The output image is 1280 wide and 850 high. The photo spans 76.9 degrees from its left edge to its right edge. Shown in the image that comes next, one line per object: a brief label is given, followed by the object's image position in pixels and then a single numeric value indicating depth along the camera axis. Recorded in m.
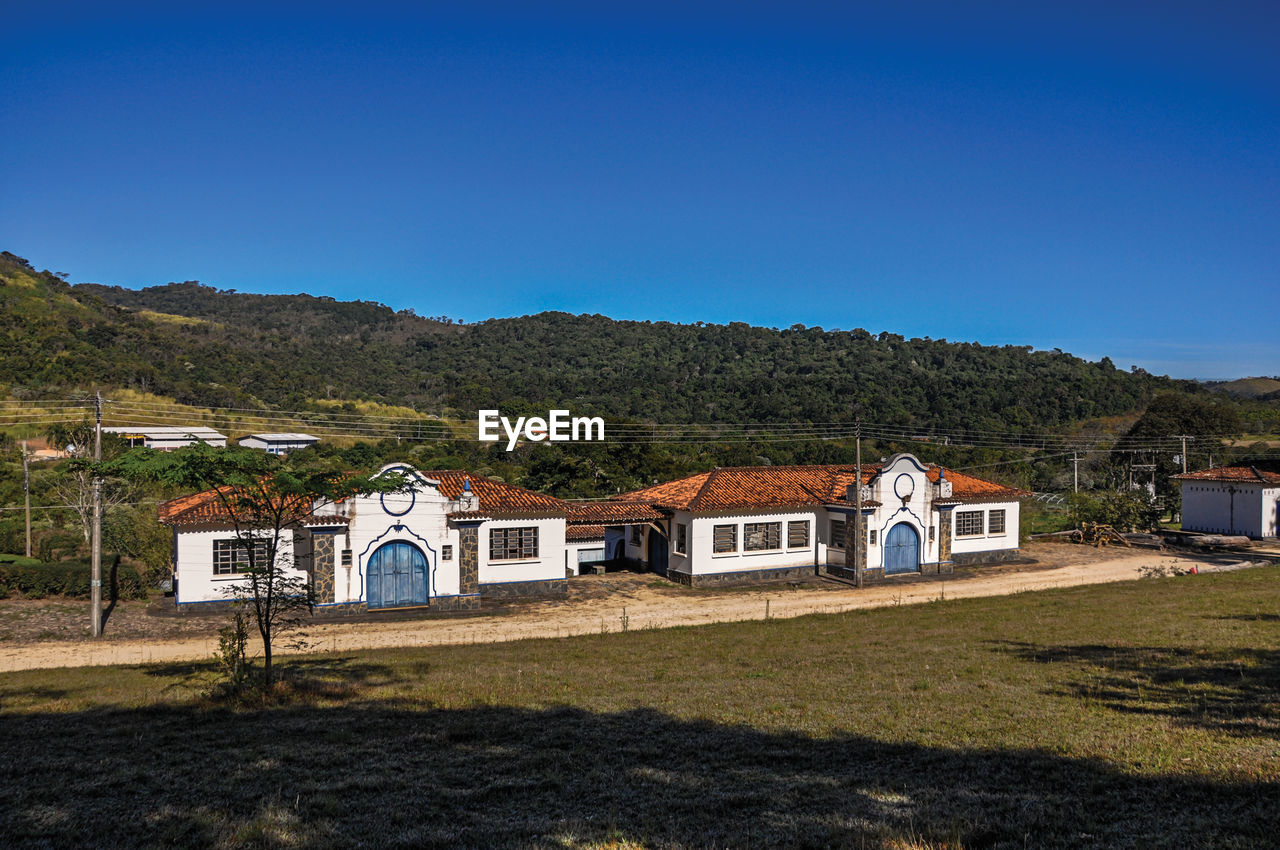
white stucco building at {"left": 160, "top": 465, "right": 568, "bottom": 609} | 26.86
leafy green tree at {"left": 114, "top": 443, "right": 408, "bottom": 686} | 14.26
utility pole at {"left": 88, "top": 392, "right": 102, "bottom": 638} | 23.08
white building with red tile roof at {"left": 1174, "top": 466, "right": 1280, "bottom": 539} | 45.50
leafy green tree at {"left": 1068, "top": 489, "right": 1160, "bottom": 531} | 48.00
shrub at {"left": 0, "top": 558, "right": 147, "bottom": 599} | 28.22
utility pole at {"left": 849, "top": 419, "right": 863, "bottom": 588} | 33.22
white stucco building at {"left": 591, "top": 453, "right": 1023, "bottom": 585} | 34.28
